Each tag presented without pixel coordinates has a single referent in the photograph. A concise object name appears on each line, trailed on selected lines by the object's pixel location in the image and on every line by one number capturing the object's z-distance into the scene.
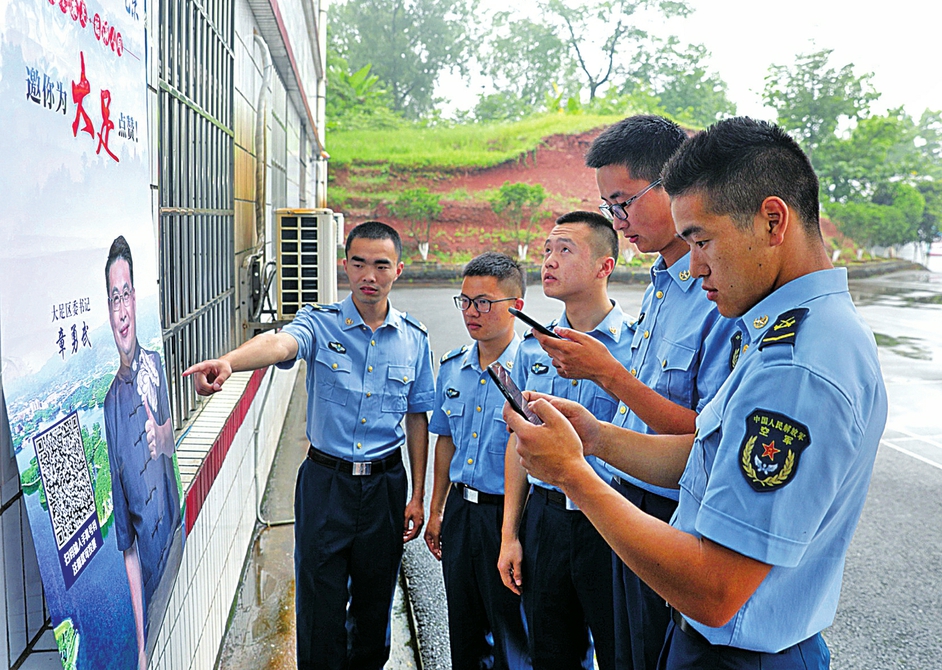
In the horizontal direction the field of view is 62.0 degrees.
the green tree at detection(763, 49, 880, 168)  31.98
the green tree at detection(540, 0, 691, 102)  36.41
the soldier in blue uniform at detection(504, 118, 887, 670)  1.14
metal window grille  2.25
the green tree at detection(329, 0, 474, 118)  37.38
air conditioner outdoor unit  4.48
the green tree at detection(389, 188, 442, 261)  26.34
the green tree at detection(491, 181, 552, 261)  27.17
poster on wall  0.97
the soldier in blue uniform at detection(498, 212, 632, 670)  2.34
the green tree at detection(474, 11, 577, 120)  37.50
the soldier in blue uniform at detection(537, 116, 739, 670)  1.85
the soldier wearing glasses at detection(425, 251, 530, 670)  2.65
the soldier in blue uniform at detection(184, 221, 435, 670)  2.73
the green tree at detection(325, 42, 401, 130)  30.89
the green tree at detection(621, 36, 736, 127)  37.38
